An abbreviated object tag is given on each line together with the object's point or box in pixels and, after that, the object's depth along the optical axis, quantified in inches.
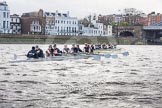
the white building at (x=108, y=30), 7514.8
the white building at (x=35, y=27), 5643.7
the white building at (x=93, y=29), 6855.3
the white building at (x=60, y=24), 6122.1
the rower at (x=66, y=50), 1760.6
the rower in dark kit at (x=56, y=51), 1645.2
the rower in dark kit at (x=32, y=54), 1512.1
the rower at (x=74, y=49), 1818.4
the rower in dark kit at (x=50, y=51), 1624.8
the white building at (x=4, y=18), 5369.1
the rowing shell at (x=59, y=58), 1509.6
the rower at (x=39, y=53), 1524.4
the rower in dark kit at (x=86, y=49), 1972.2
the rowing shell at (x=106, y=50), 2377.6
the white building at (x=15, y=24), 5590.1
